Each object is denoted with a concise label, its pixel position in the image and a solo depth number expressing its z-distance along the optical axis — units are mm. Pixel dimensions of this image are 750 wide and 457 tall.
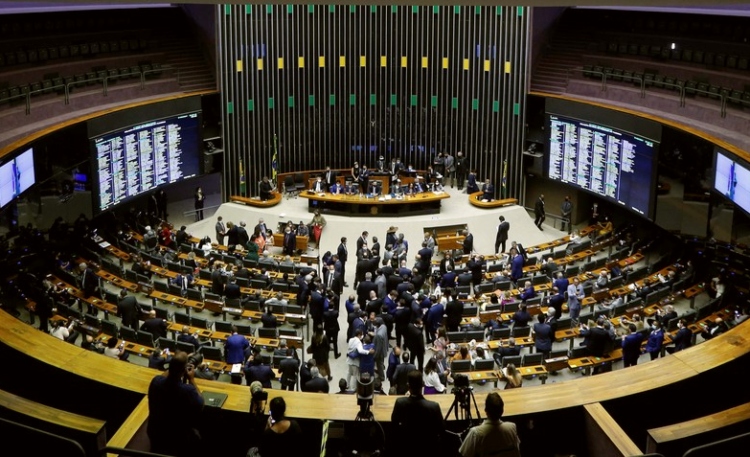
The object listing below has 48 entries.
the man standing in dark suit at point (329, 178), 24750
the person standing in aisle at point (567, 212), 23375
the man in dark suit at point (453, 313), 15719
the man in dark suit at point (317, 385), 11055
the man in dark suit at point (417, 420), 6164
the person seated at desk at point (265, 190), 24250
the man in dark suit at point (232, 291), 17000
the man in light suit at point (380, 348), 13773
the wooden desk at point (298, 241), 21609
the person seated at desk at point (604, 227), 21409
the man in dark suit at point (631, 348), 13758
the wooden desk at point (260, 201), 24250
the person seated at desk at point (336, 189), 24297
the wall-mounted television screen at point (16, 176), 15766
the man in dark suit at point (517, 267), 18762
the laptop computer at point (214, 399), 6688
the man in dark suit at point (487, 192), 24156
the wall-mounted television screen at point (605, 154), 20078
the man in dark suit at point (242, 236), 21038
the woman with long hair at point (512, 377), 10523
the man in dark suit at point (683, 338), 13953
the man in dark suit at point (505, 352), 14454
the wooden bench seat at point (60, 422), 5859
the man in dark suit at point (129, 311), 15594
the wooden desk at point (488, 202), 24094
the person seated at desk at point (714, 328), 14273
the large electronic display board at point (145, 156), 20756
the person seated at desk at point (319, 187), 24438
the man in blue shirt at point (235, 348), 13781
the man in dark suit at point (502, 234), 21333
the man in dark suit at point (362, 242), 19828
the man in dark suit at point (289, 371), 12594
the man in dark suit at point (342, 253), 19484
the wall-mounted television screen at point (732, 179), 15523
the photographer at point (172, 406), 6039
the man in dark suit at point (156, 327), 14766
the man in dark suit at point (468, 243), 20844
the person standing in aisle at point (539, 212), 23703
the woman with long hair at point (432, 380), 12180
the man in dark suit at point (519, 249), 19531
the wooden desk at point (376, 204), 23672
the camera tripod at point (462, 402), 6512
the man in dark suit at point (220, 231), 21438
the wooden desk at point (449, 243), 21719
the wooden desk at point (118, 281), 17891
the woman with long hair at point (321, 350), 13713
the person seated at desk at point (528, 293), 17203
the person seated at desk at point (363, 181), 24703
